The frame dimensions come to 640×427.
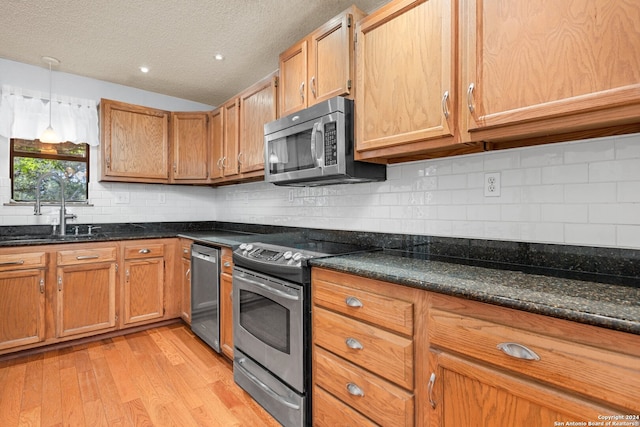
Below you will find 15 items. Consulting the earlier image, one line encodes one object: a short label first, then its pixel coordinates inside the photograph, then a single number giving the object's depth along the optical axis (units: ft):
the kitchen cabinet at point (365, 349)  4.15
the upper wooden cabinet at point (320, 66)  6.11
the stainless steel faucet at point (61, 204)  9.68
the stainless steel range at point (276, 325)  5.57
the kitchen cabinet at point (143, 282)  9.90
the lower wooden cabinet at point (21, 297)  8.21
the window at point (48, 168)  9.86
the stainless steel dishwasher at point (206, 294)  8.44
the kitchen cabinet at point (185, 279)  10.12
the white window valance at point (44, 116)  9.53
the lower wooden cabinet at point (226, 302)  7.86
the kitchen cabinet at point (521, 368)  2.67
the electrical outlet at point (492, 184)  5.22
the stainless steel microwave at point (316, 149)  6.09
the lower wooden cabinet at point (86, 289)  8.95
